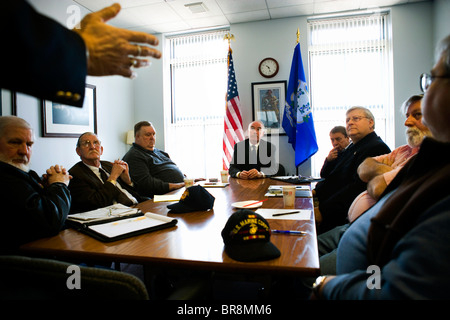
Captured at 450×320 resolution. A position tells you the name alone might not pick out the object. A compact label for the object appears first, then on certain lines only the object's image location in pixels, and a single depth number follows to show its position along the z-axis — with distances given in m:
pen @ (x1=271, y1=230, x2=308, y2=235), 1.21
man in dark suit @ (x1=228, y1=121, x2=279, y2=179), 3.93
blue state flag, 4.03
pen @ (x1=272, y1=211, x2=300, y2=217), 1.49
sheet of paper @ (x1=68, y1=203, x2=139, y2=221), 1.47
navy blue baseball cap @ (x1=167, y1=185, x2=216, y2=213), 1.67
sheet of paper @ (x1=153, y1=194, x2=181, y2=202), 2.09
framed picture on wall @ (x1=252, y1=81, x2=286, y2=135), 4.45
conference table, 0.92
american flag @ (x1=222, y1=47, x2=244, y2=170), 4.41
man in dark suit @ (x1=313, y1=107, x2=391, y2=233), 2.24
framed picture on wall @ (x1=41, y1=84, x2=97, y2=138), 3.33
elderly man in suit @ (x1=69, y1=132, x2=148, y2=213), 1.98
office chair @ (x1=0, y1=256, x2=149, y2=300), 0.71
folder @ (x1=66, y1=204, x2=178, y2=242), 1.23
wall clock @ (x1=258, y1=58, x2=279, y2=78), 4.43
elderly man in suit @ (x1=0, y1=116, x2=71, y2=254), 1.20
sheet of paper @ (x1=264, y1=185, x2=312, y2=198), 2.10
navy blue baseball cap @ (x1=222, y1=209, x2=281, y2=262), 0.95
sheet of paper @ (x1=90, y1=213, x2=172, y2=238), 1.25
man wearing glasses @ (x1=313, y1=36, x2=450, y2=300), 0.61
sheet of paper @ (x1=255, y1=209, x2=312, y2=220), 1.47
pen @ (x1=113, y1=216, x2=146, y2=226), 1.38
